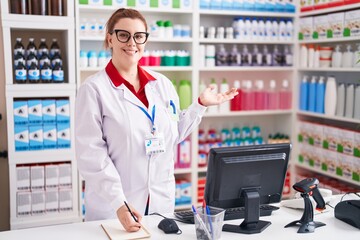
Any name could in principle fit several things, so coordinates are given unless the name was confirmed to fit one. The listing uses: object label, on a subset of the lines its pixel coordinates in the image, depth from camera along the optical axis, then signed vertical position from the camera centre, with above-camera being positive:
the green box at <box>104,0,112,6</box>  3.75 +0.50
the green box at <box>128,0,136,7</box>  3.82 +0.50
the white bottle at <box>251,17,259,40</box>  4.27 +0.33
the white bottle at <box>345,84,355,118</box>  3.77 -0.30
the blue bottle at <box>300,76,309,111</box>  4.34 -0.27
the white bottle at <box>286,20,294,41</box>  4.38 +0.34
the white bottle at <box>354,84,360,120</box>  3.69 -0.31
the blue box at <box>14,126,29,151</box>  3.42 -0.57
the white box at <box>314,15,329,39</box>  4.00 +0.36
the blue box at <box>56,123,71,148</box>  3.54 -0.56
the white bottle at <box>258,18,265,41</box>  4.30 +0.33
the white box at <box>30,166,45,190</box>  3.47 -0.88
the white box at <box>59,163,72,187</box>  3.55 -0.88
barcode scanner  1.92 -0.61
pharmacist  2.05 -0.31
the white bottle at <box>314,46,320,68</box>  4.14 +0.07
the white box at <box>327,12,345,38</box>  3.83 +0.36
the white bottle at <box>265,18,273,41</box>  4.32 +0.33
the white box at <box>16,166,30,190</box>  3.44 -0.87
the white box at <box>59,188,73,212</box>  3.57 -1.08
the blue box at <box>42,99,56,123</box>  3.47 -0.37
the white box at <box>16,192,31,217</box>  3.46 -1.08
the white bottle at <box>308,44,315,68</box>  4.24 +0.09
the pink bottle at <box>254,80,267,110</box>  4.40 -0.32
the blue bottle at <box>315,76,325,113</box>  4.09 -0.27
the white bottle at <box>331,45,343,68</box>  3.93 +0.07
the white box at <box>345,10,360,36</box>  3.66 +0.36
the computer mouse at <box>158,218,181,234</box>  1.88 -0.68
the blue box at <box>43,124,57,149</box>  3.50 -0.57
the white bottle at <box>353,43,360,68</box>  3.71 +0.06
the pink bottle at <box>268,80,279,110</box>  4.47 -0.35
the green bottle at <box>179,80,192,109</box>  4.10 -0.27
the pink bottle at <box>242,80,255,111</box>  4.35 -0.32
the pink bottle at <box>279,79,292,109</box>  4.49 -0.33
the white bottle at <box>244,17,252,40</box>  4.26 +0.32
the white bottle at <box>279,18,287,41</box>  4.36 +0.33
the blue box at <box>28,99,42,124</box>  3.44 -0.37
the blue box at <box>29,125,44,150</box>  3.46 -0.58
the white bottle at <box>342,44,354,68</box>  3.80 +0.06
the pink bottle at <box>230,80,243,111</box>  4.35 -0.36
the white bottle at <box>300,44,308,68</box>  4.30 +0.09
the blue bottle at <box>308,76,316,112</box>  4.23 -0.27
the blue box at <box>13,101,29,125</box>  3.40 -0.38
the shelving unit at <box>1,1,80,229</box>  3.35 -0.27
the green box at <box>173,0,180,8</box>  3.97 +0.52
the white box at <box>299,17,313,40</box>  4.21 +0.36
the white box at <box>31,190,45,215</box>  3.50 -1.08
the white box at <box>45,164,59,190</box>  3.51 -0.88
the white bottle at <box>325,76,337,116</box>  3.96 -0.26
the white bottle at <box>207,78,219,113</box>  4.25 -0.42
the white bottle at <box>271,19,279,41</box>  4.35 +0.33
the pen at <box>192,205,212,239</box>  1.77 -0.62
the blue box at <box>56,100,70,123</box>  3.51 -0.38
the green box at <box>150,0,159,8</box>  3.89 +0.51
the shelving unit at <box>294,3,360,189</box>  3.83 -0.46
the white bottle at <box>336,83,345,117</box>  3.89 -0.30
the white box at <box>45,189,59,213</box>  3.53 -1.08
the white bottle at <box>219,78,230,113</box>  4.31 -0.38
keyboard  2.02 -0.68
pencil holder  1.76 -0.62
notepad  1.80 -0.69
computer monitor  1.85 -0.47
